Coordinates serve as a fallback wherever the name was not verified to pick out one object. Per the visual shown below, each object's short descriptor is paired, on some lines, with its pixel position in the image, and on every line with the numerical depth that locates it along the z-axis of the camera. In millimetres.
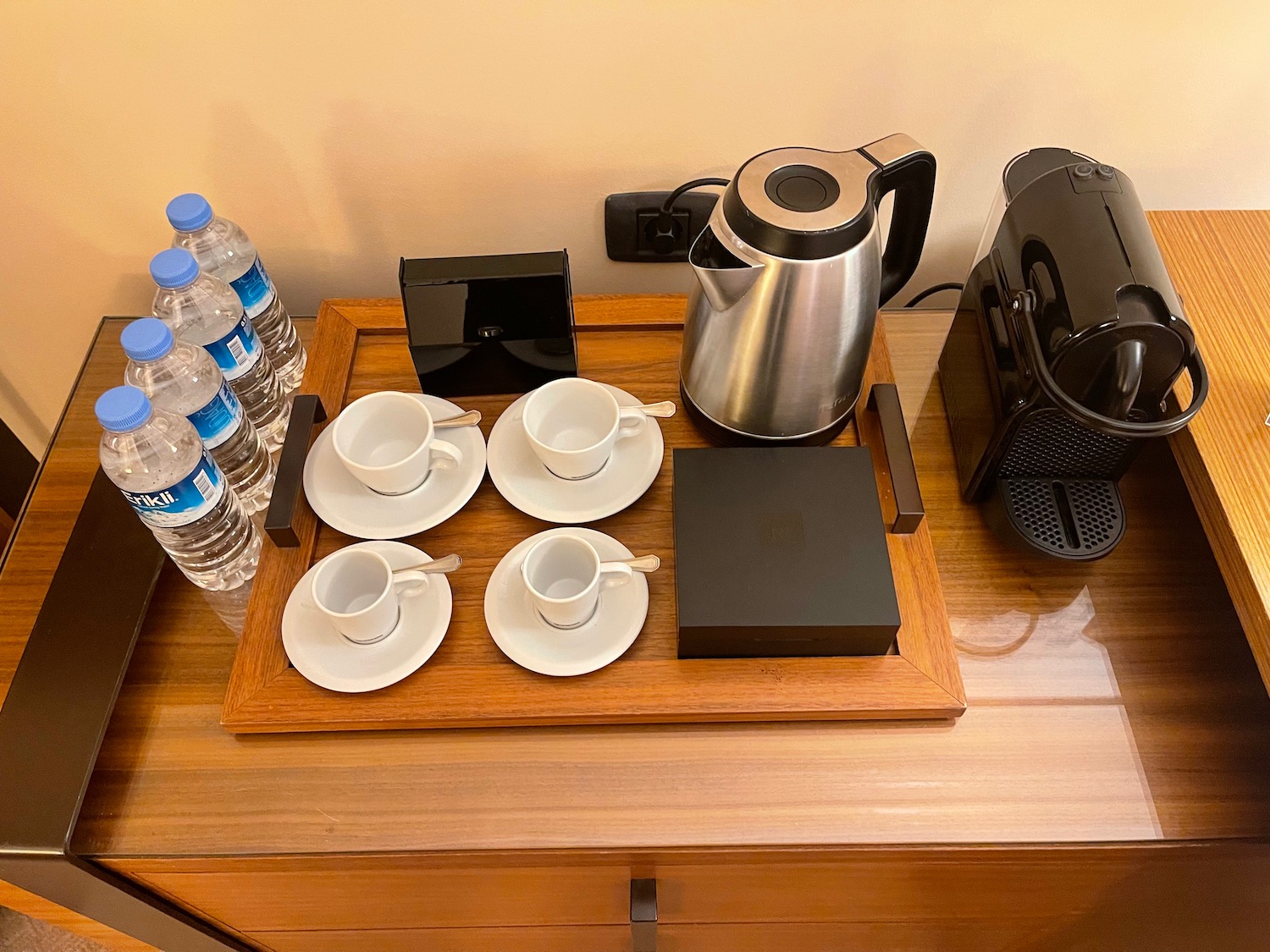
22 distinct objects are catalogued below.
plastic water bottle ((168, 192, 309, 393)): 769
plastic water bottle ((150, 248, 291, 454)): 729
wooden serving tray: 666
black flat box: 649
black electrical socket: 904
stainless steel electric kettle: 638
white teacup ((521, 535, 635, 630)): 662
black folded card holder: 781
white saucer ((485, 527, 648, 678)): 680
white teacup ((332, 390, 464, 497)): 738
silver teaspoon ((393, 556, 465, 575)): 698
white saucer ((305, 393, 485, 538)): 753
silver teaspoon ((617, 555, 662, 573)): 700
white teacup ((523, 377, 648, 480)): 756
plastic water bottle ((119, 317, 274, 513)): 731
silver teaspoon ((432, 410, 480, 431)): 798
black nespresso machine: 623
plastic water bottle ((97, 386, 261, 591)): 656
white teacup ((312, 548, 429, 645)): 667
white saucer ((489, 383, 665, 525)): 755
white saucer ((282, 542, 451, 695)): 677
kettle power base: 777
